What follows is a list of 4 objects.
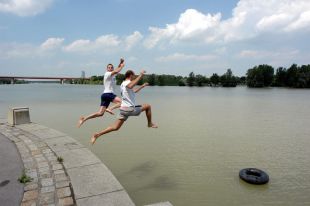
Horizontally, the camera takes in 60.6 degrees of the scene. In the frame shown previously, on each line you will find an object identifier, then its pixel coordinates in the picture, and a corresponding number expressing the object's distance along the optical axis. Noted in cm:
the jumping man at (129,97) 632
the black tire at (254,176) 815
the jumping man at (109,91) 748
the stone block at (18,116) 1252
